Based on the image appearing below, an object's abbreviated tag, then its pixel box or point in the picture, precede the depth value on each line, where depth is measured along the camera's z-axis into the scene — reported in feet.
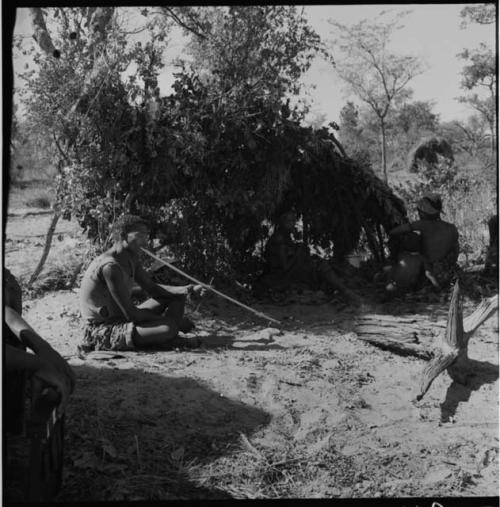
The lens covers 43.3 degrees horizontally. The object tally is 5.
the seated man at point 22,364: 10.38
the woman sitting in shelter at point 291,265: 27.63
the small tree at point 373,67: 73.41
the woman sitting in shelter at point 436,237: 26.94
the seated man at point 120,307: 19.98
